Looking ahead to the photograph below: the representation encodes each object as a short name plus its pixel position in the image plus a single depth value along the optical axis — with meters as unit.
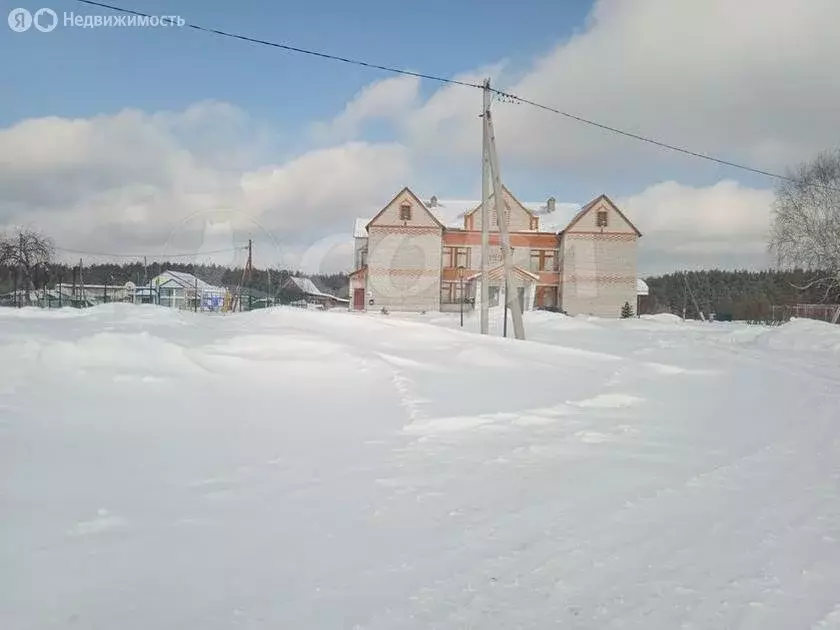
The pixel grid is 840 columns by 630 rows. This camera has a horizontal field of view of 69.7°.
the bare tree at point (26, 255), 51.22
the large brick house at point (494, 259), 41.88
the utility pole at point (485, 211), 15.19
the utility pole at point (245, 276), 34.36
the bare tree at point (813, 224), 31.98
